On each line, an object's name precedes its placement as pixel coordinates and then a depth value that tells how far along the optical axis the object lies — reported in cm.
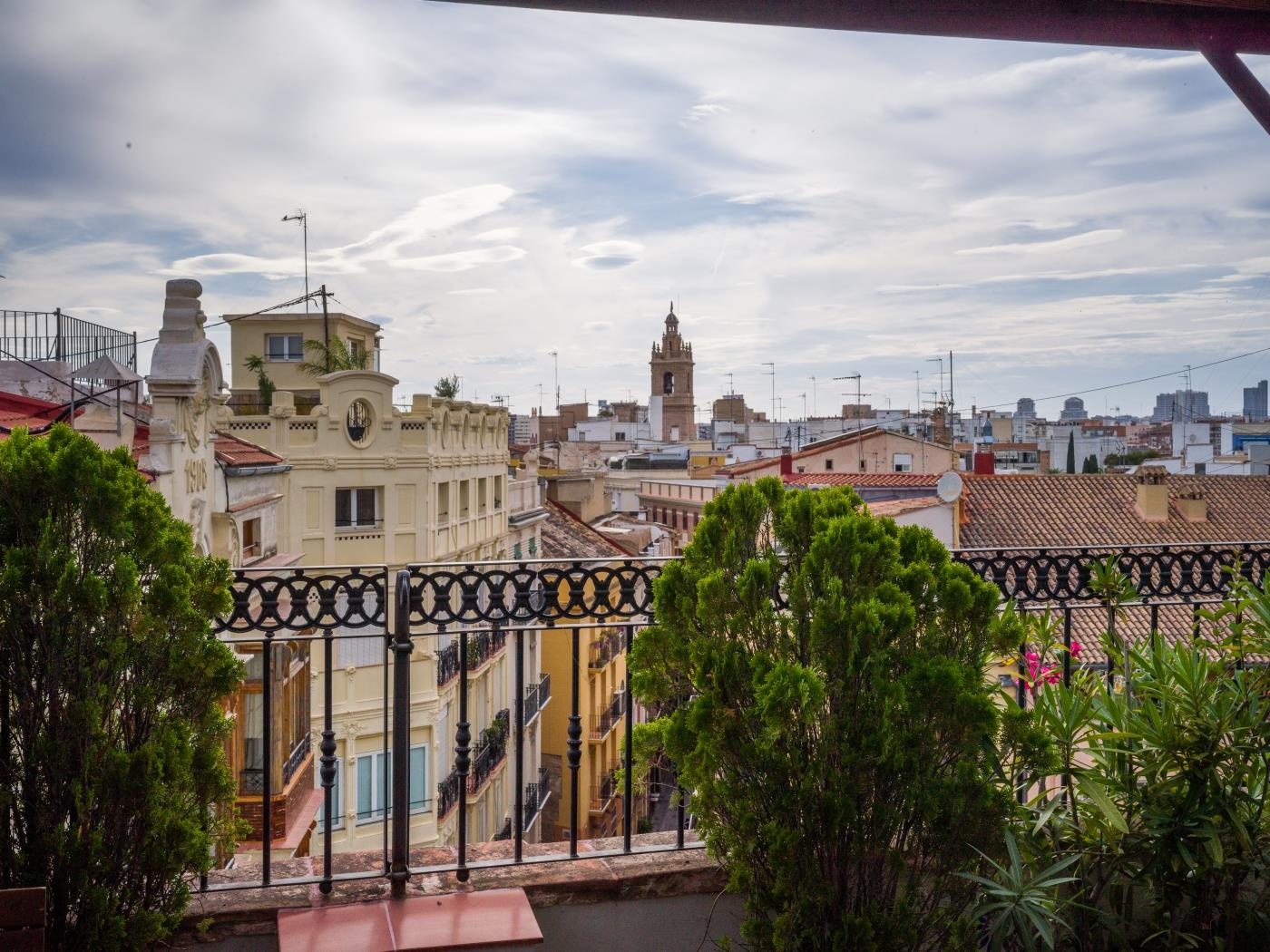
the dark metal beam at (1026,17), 227
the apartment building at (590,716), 2212
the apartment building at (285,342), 2584
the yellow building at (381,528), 1836
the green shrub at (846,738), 249
